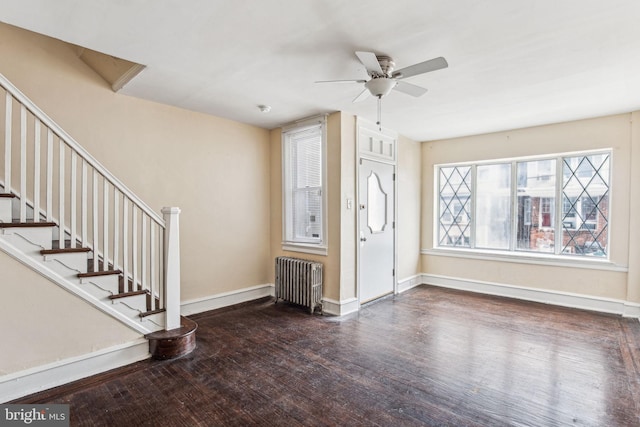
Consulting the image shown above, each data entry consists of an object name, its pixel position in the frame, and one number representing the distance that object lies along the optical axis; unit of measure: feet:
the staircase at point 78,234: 7.76
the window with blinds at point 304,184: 14.46
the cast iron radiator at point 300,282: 13.84
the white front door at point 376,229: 14.79
